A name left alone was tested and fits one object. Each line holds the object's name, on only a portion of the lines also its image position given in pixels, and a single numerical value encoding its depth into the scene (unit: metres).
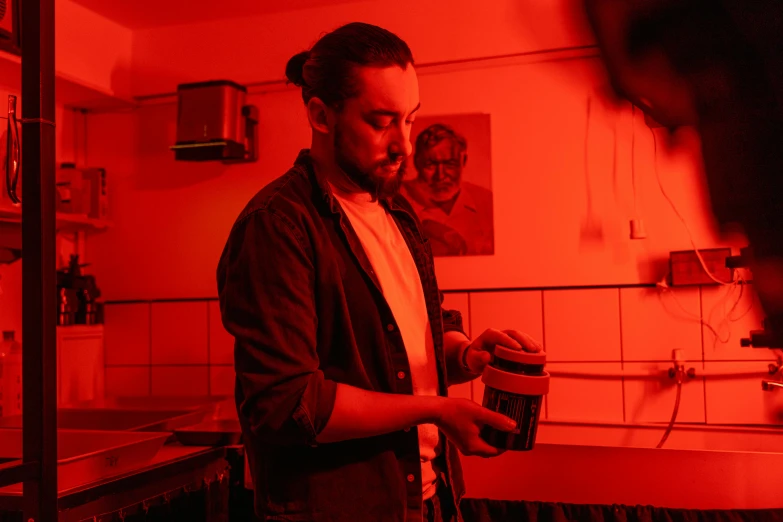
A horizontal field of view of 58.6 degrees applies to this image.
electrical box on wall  1.84
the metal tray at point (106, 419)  1.81
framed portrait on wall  2.07
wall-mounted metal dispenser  2.11
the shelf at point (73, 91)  1.77
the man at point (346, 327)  0.74
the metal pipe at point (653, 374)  1.83
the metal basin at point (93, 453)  1.22
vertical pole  0.84
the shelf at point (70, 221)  1.79
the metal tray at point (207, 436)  1.61
